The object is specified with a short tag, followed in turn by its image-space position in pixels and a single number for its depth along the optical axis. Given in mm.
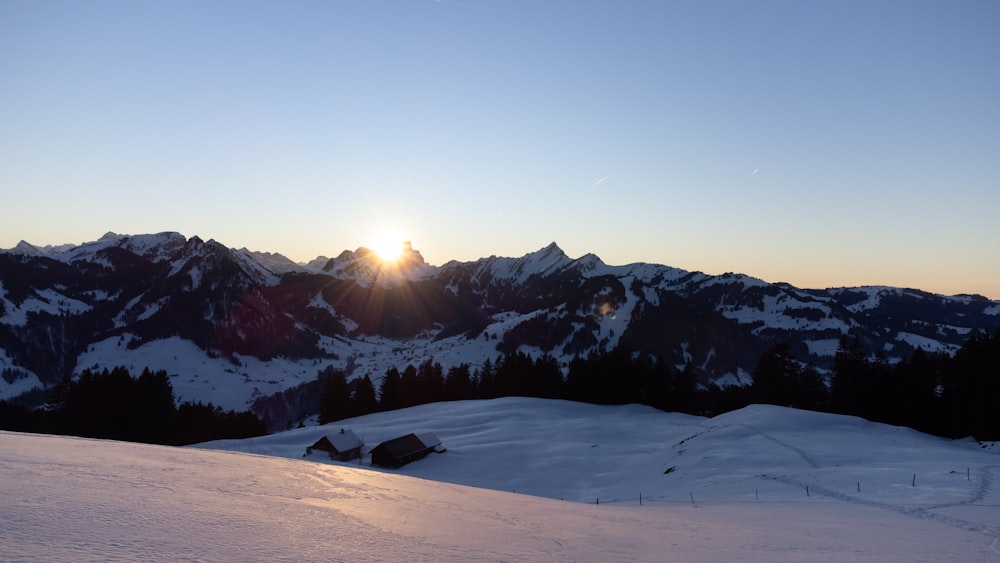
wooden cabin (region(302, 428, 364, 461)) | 59031
